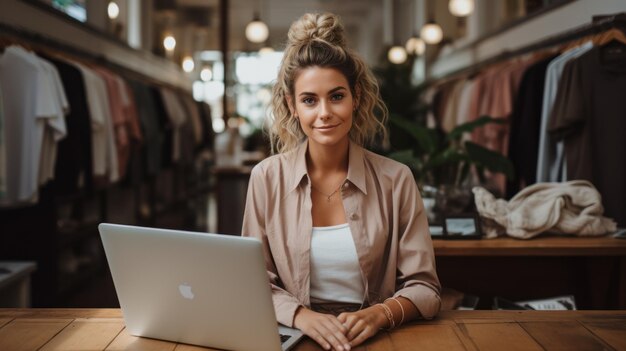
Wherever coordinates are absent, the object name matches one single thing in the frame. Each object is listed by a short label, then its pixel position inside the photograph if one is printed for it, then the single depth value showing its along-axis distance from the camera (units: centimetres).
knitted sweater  234
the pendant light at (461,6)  586
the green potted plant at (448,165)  258
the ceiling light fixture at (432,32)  695
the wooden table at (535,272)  226
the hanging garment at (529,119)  353
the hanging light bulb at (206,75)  1258
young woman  158
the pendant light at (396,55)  778
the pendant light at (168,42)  863
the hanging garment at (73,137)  377
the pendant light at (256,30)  746
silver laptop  113
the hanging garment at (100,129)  412
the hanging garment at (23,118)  328
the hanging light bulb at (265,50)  911
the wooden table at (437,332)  129
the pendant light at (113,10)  631
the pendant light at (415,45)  787
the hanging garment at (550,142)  325
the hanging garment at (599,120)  287
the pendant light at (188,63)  1015
